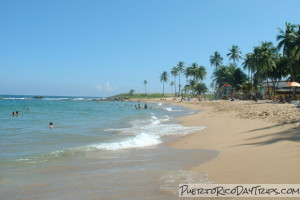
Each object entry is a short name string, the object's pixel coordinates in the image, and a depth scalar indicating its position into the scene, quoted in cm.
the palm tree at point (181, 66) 10814
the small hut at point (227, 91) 6669
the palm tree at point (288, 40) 4151
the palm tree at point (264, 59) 4891
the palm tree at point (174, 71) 11188
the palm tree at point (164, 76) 12938
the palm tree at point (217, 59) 8051
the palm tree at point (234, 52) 7134
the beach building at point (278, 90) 5386
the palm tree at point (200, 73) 8769
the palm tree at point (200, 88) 9581
